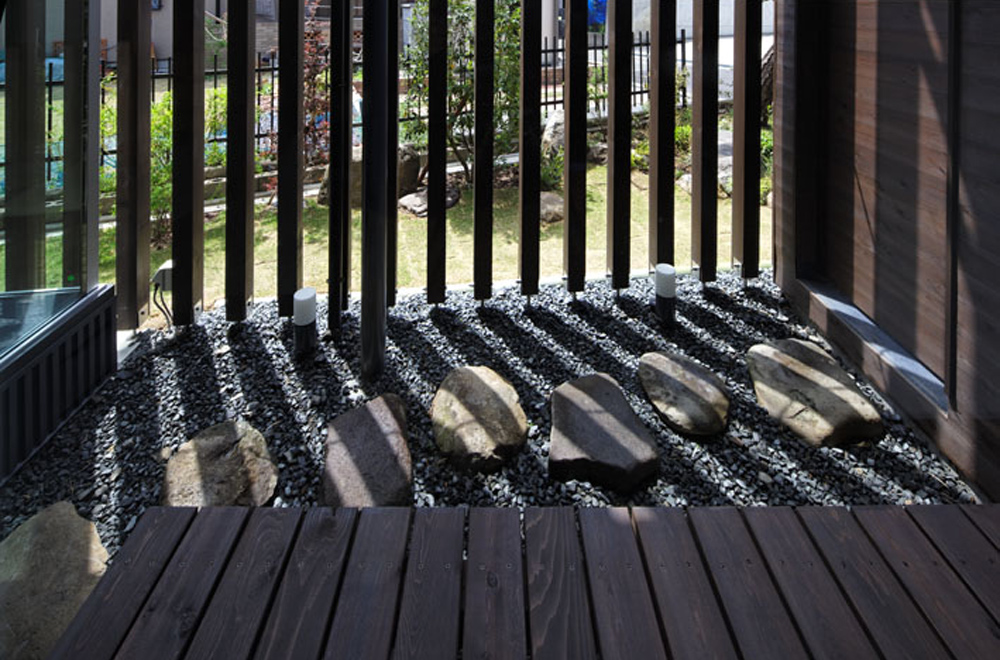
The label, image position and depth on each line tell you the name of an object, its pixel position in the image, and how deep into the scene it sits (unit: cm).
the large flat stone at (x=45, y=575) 183
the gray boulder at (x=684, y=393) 276
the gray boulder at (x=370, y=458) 242
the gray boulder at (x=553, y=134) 674
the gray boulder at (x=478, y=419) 259
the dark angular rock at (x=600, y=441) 248
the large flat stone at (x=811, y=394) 272
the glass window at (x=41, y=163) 234
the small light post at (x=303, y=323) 323
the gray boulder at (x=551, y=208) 582
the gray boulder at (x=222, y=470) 242
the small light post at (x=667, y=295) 350
